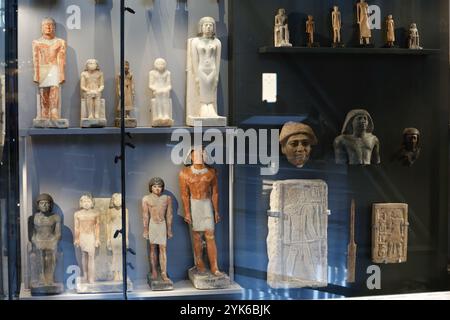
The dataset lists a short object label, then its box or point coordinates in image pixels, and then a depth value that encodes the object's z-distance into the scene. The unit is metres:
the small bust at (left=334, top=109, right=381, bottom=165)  4.63
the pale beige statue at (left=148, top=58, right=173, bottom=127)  4.58
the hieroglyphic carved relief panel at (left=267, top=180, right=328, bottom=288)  4.59
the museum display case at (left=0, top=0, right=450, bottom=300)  4.48
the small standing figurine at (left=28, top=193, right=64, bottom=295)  4.45
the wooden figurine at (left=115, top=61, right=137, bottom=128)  4.52
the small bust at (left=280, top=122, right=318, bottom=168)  4.51
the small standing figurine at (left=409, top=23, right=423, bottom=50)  4.60
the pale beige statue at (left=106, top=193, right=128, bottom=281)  4.49
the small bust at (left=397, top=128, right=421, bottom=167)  4.70
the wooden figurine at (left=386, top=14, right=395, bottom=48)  4.58
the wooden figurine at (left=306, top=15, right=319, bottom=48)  4.58
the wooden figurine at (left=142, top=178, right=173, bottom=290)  4.56
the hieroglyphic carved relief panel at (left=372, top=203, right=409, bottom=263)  4.69
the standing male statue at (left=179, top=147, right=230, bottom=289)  4.56
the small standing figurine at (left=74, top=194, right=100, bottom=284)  4.53
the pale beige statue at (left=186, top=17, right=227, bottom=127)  4.56
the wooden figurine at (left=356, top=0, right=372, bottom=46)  4.54
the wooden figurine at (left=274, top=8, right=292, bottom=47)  4.54
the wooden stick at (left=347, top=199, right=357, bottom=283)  4.65
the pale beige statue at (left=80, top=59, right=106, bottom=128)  4.53
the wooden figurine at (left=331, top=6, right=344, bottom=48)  4.54
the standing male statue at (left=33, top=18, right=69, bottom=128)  4.47
